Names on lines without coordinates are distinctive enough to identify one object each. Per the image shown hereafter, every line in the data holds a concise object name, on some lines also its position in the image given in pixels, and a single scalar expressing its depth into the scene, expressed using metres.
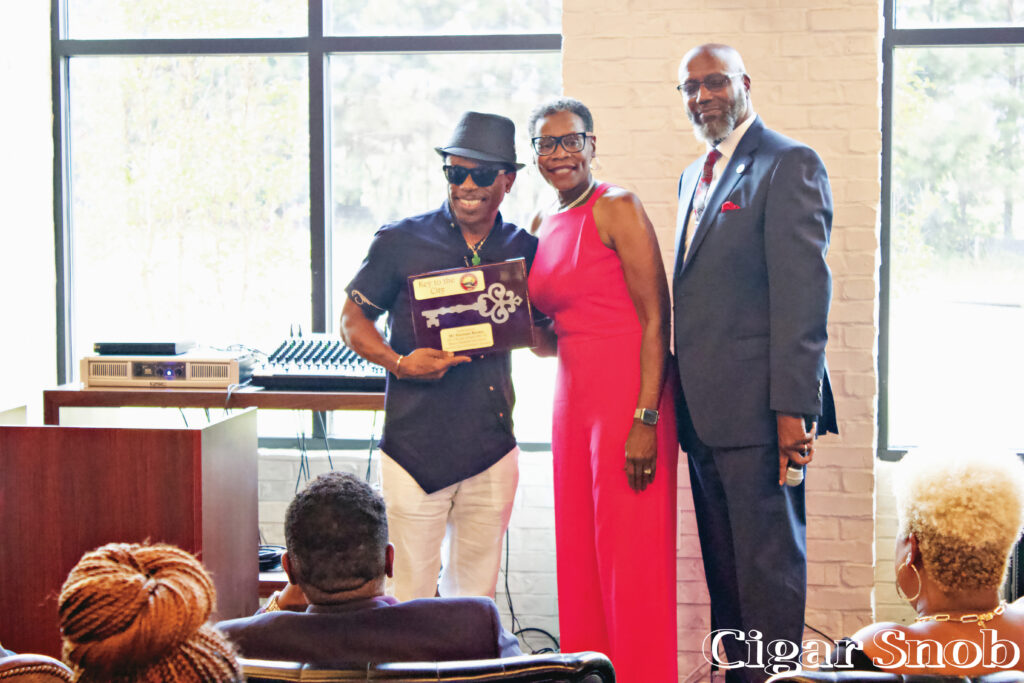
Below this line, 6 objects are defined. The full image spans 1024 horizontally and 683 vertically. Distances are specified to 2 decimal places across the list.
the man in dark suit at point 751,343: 2.16
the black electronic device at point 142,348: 2.97
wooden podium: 2.30
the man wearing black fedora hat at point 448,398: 2.36
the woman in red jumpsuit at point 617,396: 2.31
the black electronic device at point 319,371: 2.89
